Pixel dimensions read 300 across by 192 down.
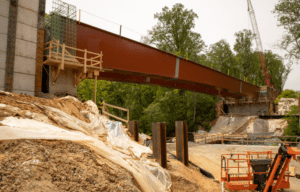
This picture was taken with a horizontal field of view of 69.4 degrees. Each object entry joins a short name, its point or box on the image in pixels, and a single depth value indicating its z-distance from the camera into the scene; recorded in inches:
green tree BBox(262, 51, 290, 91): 2655.0
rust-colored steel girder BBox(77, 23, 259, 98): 617.6
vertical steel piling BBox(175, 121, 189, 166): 403.5
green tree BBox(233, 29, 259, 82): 2089.1
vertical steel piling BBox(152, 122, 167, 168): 342.3
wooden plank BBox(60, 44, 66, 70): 485.7
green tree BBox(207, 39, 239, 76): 2012.8
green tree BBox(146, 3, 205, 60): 1562.5
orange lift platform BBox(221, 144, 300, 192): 273.7
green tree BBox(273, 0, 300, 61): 1063.4
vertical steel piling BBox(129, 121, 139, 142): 518.1
